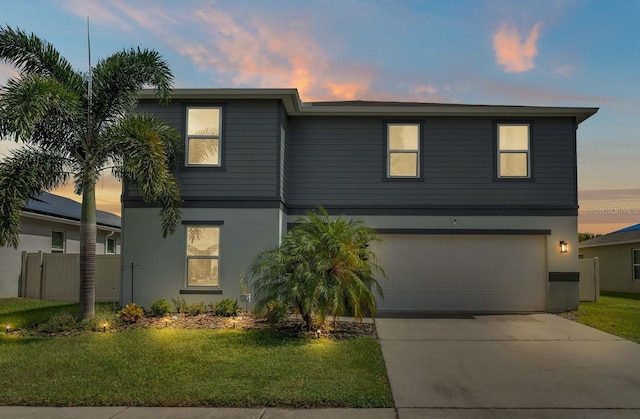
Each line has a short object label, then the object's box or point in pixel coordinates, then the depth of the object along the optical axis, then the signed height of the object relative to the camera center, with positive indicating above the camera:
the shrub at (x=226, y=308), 11.36 -1.37
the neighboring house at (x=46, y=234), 15.75 +0.39
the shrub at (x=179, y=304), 11.91 -1.36
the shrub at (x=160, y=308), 11.48 -1.39
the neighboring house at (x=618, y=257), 21.88 -0.17
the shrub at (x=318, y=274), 8.90 -0.45
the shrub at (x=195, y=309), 11.65 -1.43
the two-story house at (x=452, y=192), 13.32 +1.53
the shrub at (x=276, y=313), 9.15 -1.17
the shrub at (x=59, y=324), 9.83 -1.55
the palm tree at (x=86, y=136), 9.68 +2.18
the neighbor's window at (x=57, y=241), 18.77 +0.11
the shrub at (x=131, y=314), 10.80 -1.45
